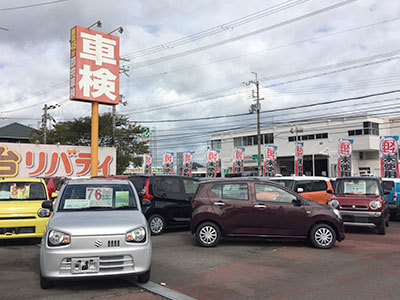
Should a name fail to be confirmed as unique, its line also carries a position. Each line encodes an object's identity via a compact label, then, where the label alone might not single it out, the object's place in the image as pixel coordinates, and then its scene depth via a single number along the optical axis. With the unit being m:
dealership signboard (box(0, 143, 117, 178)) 21.47
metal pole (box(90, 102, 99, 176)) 22.25
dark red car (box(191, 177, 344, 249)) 8.59
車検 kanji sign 20.41
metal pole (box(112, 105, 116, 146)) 32.41
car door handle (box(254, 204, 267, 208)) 8.70
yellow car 8.43
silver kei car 5.09
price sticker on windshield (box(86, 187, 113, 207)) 6.33
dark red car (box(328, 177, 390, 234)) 10.66
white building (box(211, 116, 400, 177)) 50.56
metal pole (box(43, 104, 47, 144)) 34.81
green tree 33.22
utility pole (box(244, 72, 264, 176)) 40.25
